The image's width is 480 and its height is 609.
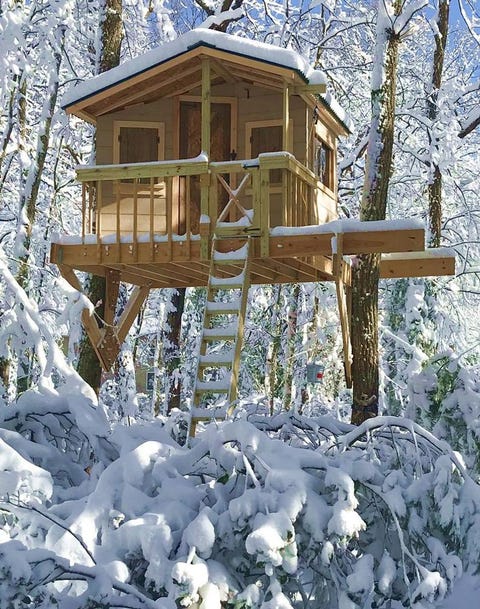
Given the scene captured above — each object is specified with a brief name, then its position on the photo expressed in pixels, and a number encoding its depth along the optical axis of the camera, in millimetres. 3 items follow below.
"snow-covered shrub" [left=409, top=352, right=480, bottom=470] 6207
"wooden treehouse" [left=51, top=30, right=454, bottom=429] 10094
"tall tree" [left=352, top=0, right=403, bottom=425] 10719
